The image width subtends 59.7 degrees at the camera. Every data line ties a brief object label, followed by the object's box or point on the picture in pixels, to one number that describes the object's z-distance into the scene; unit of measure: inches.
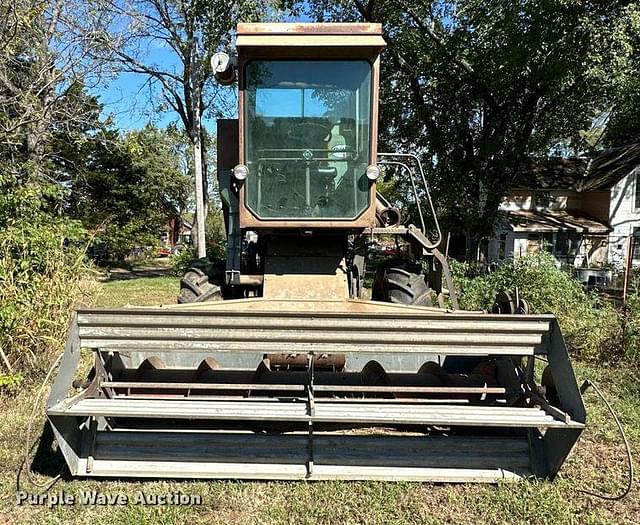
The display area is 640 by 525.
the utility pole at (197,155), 714.2
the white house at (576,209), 959.0
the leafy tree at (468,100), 532.4
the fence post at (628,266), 298.2
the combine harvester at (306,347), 133.1
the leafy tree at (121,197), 901.2
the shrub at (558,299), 261.6
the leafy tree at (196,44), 606.9
